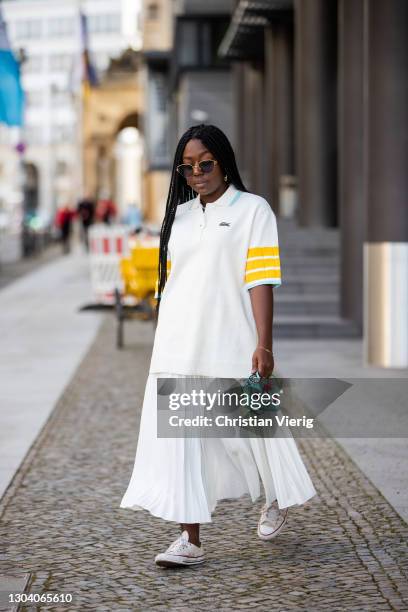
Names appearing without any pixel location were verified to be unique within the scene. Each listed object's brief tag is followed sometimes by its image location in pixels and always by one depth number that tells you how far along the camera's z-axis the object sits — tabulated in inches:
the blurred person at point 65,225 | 2007.9
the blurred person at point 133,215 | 1295.5
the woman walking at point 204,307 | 220.2
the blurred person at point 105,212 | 1722.4
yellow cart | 612.7
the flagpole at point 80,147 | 3102.9
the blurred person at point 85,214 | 1859.0
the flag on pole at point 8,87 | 1034.1
